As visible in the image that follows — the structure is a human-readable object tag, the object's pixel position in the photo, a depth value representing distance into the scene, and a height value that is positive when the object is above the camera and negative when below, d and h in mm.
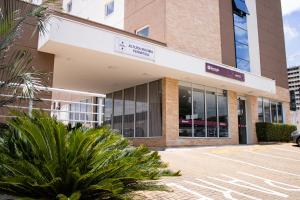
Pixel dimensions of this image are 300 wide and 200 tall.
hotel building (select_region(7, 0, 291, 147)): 8718 +2449
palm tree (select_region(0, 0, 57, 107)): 4223 +1243
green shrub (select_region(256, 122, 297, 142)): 14998 -489
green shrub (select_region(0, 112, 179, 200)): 3004 -549
